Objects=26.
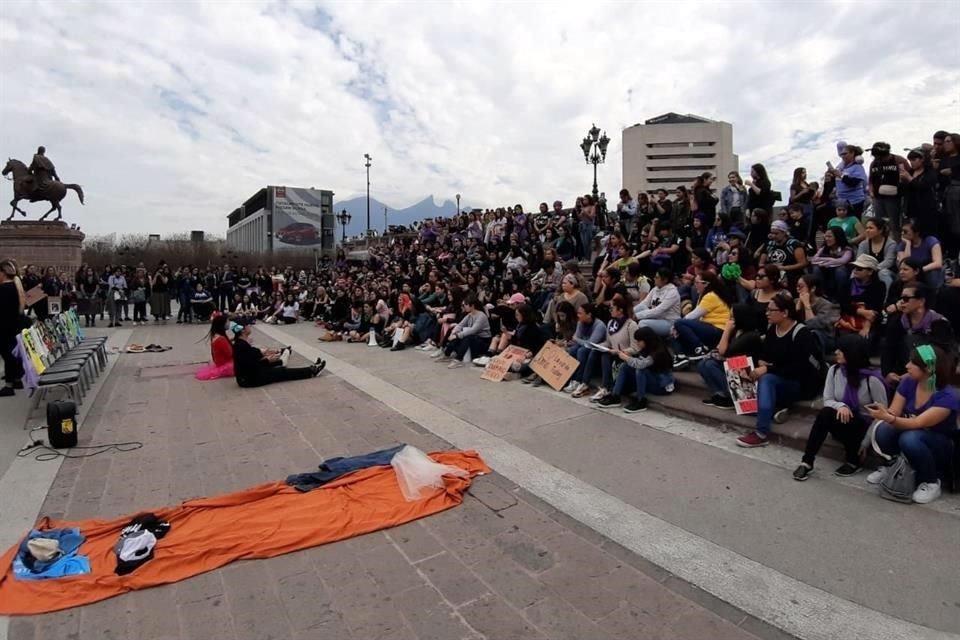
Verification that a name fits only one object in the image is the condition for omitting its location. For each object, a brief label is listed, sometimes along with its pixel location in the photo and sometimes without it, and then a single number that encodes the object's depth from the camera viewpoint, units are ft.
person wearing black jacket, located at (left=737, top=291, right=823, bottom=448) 16.75
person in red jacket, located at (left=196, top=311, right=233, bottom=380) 30.17
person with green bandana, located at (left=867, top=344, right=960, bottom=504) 12.53
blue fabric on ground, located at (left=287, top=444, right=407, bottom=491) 14.56
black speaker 17.63
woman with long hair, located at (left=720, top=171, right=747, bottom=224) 32.86
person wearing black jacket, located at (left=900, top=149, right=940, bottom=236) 22.27
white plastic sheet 13.94
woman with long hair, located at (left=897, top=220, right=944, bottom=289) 19.61
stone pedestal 66.18
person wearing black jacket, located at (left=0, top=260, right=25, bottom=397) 23.97
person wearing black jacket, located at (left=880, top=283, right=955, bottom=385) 14.70
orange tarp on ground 10.16
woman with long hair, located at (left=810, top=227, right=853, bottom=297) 22.99
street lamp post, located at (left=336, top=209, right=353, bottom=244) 159.98
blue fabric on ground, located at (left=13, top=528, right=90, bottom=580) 10.51
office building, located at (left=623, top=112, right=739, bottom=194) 271.08
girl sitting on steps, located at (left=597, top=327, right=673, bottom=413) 20.75
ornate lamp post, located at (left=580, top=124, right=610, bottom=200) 62.69
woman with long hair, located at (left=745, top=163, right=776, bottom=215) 30.55
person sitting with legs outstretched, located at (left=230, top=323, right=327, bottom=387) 27.27
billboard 336.90
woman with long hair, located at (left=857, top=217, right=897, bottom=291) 20.43
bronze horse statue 63.52
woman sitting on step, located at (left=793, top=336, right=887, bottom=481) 14.17
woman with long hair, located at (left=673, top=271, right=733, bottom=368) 22.43
